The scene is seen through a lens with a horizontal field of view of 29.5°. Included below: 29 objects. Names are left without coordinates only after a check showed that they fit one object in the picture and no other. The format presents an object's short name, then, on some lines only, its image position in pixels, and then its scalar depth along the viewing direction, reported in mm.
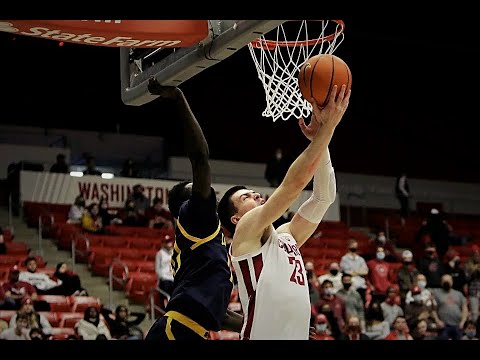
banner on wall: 16172
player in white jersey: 4406
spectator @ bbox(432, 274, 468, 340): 13289
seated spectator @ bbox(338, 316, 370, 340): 11750
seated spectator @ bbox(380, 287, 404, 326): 12727
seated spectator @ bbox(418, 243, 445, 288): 14430
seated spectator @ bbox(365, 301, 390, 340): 12234
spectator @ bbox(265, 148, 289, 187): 17484
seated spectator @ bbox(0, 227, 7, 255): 12875
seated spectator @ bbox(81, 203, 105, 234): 14891
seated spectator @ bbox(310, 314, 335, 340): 11597
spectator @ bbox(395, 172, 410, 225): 18938
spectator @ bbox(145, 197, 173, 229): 15633
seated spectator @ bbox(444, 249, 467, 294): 14414
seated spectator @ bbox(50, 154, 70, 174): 16516
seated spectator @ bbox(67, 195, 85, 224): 15188
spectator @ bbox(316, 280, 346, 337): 12148
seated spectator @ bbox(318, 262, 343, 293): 13127
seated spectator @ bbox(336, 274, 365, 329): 12438
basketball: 4465
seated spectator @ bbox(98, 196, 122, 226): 15547
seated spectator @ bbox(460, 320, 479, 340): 13070
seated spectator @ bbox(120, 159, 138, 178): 17359
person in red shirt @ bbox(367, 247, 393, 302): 14016
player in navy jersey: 4488
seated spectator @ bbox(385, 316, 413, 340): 12078
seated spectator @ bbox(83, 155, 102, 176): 17147
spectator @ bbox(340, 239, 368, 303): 13938
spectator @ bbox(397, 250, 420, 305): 13852
